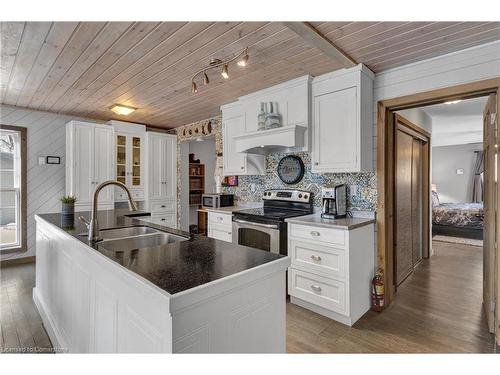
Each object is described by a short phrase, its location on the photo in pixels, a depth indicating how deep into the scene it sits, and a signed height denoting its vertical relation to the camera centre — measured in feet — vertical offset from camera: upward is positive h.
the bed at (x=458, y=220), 17.87 -2.47
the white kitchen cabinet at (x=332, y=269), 7.70 -2.54
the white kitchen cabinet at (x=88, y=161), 13.41 +1.25
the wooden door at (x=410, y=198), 10.67 -0.61
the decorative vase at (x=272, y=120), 9.81 +2.32
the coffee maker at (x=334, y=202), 8.72 -0.58
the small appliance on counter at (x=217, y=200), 12.69 -0.73
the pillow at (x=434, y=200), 21.06 -1.29
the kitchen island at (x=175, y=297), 2.91 -1.42
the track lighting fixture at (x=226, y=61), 7.23 +3.56
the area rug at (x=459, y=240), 16.84 -3.65
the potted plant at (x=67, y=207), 7.64 -0.60
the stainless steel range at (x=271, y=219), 9.04 -1.20
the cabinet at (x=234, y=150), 11.59 +1.55
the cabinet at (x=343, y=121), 8.17 +1.99
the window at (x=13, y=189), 13.17 -0.15
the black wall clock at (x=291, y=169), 10.76 +0.62
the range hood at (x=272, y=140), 9.12 +1.60
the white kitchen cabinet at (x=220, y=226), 10.90 -1.69
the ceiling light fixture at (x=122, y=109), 12.45 +3.52
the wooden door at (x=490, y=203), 6.94 -0.53
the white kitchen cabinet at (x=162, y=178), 16.07 +0.44
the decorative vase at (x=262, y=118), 10.11 +2.48
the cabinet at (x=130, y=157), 15.12 +1.62
